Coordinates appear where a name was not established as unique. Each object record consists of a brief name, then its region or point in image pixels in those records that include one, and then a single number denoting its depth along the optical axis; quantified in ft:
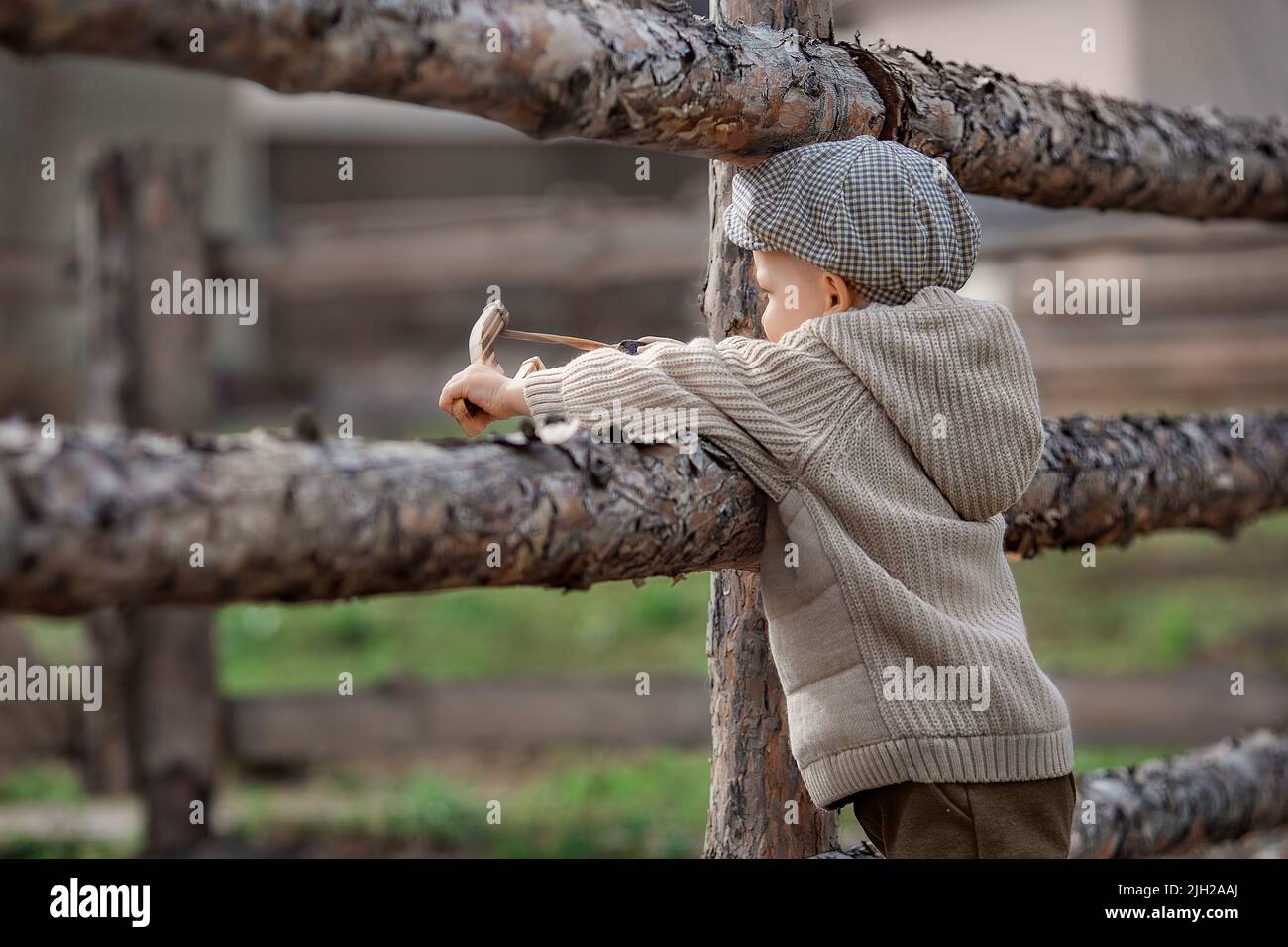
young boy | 11.89
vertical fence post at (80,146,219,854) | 16.77
